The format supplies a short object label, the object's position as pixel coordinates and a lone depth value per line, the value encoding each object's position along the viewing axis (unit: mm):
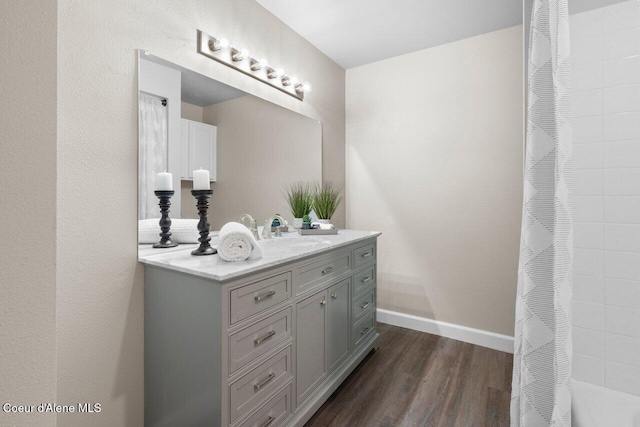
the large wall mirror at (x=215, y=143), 1444
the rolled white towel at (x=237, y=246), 1302
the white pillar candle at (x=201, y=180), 1482
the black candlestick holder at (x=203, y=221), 1470
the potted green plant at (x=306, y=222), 2233
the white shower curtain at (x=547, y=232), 773
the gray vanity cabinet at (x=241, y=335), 1145
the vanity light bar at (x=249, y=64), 1669
